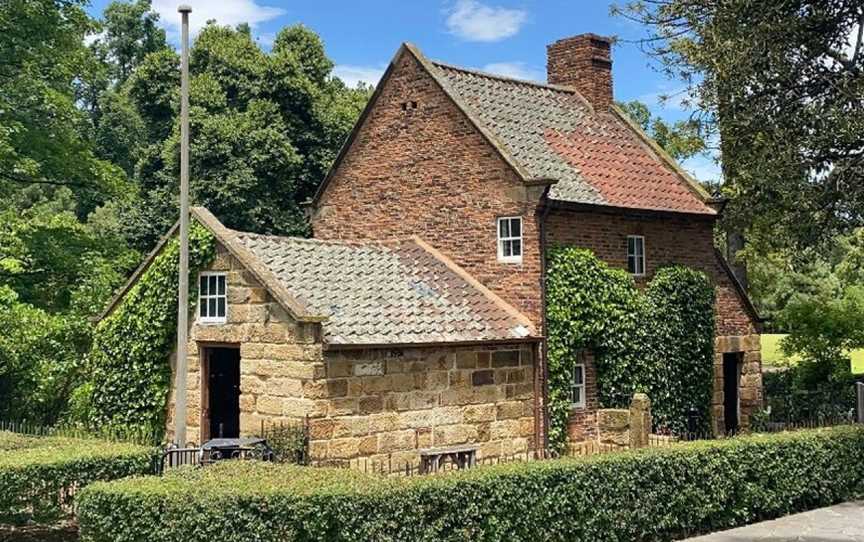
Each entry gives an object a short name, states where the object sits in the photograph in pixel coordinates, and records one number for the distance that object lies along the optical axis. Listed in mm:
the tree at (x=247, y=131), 33938
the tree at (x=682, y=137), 20766
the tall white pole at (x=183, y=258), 15547
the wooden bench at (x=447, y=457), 16641
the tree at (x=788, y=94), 18312
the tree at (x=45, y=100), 22125
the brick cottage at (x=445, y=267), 16219
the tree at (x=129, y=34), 59688
